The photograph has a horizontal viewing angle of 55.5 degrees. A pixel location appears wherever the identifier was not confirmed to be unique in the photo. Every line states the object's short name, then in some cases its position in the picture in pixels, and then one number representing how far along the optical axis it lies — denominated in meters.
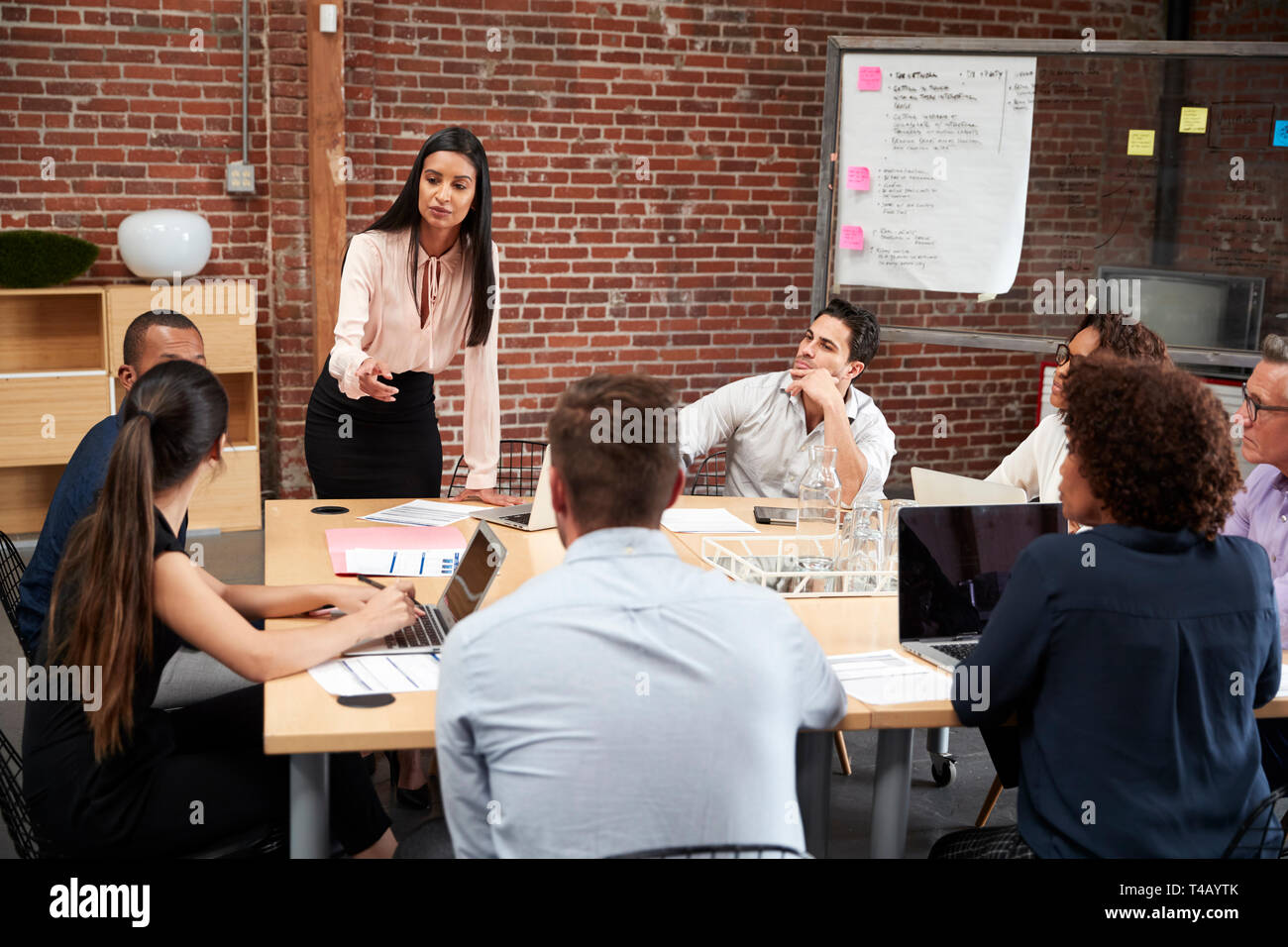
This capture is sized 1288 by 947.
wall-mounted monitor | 4.66
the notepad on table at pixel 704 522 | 3.04
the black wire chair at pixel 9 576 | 2.47
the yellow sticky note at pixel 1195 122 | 4.55
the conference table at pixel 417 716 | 1.79
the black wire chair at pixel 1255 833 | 1.75
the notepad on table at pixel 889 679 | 1.98
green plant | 4.95
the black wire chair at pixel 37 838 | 1.97
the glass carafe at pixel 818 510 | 2.85
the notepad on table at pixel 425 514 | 3.07
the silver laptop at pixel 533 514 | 2.88
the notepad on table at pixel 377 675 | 1.96
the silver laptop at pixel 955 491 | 2.57
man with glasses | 2.38
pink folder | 2.79
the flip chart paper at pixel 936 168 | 4.78
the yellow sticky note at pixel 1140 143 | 4.70
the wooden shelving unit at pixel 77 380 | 5.15
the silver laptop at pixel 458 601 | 2.18
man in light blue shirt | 1.38
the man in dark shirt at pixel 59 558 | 2.11
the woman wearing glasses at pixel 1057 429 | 3.13
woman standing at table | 3.42
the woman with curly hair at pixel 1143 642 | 1.70
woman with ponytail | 1.86
